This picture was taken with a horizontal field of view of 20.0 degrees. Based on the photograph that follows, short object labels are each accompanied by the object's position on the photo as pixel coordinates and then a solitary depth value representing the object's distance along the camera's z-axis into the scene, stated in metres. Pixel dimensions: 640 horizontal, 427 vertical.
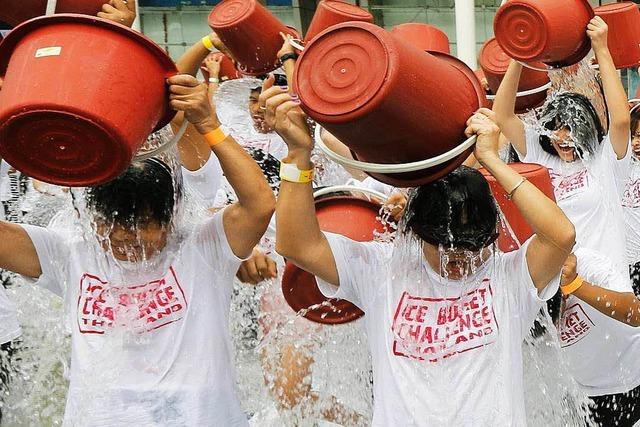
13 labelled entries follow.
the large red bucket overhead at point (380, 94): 3.63
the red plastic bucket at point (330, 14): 7.16
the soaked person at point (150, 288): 4.51
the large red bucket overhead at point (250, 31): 6.83
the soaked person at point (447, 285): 4.28
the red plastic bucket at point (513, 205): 5.11
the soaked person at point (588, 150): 6.67
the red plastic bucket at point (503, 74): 7.76
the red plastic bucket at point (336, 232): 5.24
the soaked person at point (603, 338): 5.78
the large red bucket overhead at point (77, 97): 3.70
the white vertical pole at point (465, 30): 13.56
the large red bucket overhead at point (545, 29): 6.49
